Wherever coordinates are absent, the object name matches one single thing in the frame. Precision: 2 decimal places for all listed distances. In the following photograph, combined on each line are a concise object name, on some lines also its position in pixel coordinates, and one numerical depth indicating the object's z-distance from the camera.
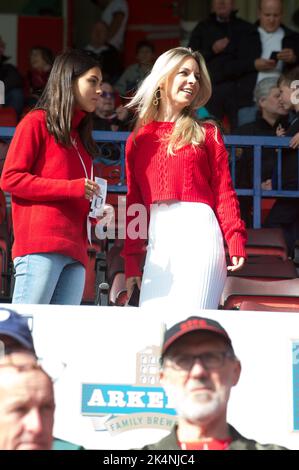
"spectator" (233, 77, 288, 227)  17.31
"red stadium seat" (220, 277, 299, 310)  13.22
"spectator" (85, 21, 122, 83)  23.42
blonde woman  10.87
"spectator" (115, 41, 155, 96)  22.53
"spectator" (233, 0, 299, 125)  20.06
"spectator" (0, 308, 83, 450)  8.35
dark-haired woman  10.77
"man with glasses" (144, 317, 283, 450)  8.59
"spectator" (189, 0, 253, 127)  20.16
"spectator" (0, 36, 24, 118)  21.59
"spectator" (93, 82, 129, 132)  18.97
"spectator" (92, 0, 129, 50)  25.27
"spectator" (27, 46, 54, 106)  21.66
